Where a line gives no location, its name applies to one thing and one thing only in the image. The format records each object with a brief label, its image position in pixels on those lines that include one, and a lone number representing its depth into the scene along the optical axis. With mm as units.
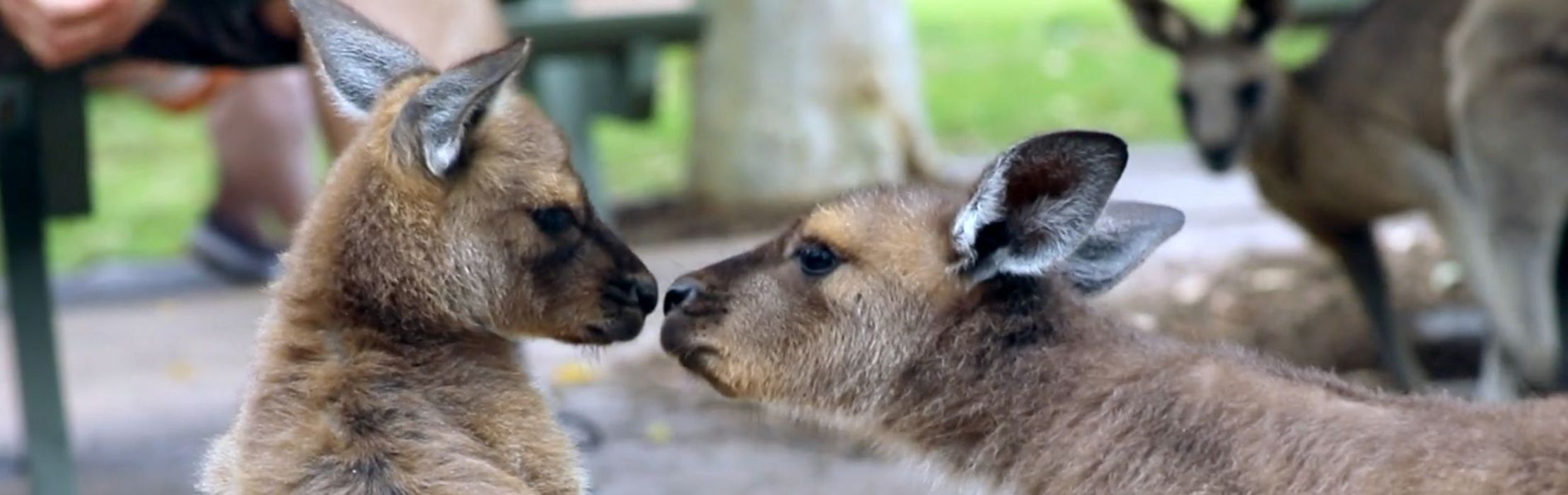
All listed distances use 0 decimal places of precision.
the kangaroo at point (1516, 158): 12844
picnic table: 10992
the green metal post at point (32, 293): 11086
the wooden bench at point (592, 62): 13680
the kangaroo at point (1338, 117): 15187
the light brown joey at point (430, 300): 7078
